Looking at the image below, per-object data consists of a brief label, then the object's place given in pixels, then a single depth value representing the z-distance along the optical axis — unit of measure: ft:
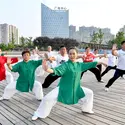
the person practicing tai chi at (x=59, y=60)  12.28
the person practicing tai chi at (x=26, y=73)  9.09
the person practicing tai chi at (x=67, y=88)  7.26
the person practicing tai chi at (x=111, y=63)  16.63
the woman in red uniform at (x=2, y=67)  11.24
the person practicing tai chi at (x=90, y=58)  14.09
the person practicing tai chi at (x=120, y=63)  11.59
